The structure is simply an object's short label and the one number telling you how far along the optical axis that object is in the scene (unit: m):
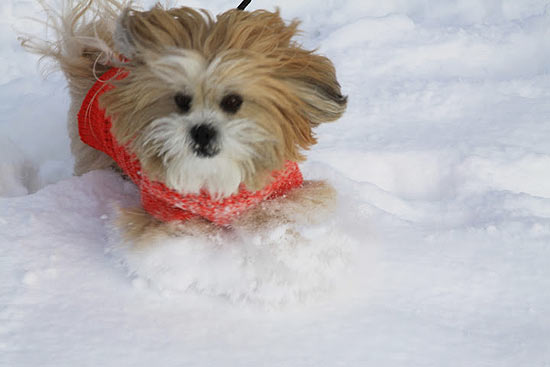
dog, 1.74
